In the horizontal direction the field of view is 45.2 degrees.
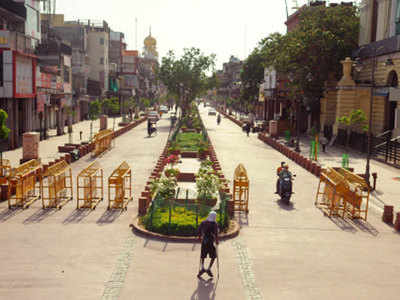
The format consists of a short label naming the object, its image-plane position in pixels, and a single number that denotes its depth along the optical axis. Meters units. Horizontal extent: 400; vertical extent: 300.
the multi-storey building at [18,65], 31.95
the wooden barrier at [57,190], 16.36
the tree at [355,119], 32.28
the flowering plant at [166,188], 15.66
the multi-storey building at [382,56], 34.81
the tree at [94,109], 44.31
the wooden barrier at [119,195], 16.34
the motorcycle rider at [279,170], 18.44
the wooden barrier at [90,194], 16.34
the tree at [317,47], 44.06
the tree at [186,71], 75.94
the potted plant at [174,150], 28.62
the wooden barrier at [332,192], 16.23
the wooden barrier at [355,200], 15.56
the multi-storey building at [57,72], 45.91
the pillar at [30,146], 25.92
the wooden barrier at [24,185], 16.39
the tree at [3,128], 22.19
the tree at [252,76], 84.00
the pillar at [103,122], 50.84
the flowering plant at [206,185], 15.80
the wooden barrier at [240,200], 16.52
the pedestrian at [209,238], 10.32
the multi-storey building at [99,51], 82.31
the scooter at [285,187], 17.72
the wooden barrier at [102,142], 30.31
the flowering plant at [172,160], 22.53
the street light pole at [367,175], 21.47
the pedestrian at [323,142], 35.62
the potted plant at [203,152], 28.34
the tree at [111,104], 55.53
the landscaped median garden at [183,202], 13.42
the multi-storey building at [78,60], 64.54
